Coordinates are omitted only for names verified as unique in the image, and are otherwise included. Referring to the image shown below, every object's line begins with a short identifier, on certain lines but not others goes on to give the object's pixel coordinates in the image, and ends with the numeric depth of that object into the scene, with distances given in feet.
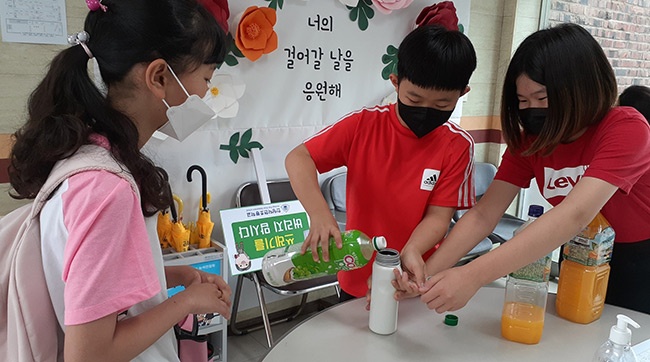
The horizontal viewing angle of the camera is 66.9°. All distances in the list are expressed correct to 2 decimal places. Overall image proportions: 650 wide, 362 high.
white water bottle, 3.47
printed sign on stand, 8.14
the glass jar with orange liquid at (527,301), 3.62
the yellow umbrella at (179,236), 7.42
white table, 3.43
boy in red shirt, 4.22
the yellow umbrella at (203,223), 7.79
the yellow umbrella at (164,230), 7.50
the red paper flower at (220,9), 7.30
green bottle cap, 3.86
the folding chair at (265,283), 7.95
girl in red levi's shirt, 3.59
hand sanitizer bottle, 2.86
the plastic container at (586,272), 3.72
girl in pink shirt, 2.48
